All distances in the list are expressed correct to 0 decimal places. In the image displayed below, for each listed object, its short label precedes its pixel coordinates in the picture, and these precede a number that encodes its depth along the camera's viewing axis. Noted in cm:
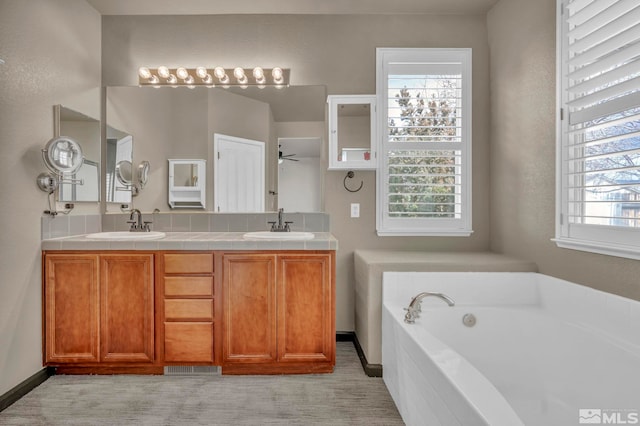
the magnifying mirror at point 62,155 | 229
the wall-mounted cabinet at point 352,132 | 281
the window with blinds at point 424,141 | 289
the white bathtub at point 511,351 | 128
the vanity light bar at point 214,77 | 290
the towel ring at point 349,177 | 294
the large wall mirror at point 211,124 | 289
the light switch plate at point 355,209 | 295
